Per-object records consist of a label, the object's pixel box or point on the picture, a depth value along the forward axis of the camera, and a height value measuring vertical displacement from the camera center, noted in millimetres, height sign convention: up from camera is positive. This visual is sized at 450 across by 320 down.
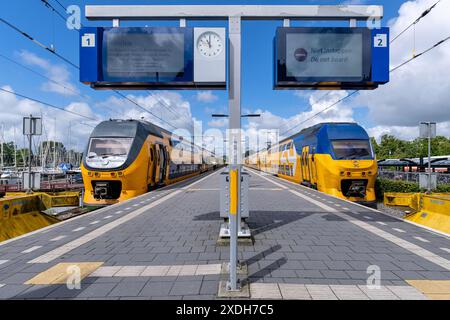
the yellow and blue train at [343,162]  10938 -99
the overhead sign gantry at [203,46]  4379 +1931
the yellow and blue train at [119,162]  10344 -117
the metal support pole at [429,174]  8336 -467
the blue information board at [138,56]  4383 +1807
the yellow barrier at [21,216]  5969 -1475
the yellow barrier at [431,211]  6004 -1346
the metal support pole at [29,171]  7880 -390
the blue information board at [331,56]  4445 +1838
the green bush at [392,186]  12763 -1418
